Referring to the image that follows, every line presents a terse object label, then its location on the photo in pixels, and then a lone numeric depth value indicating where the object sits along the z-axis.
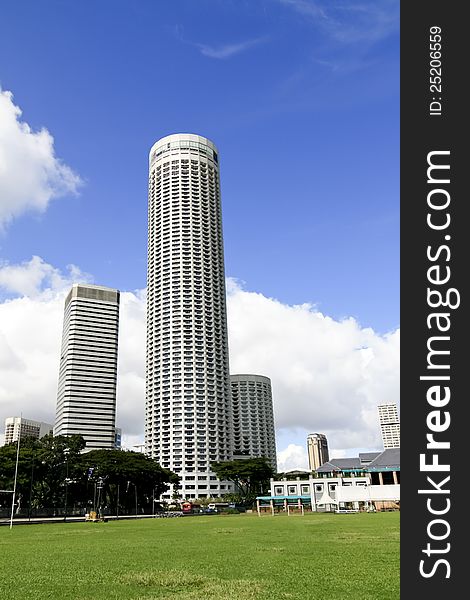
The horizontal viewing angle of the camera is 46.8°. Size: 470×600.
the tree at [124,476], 107.56
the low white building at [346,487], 85.19
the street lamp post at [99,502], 87.99
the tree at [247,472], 127.88
